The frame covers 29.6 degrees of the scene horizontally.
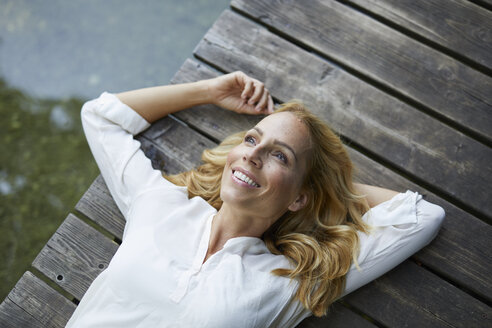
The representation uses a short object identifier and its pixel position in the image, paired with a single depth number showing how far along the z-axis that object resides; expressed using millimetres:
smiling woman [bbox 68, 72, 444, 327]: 1511
